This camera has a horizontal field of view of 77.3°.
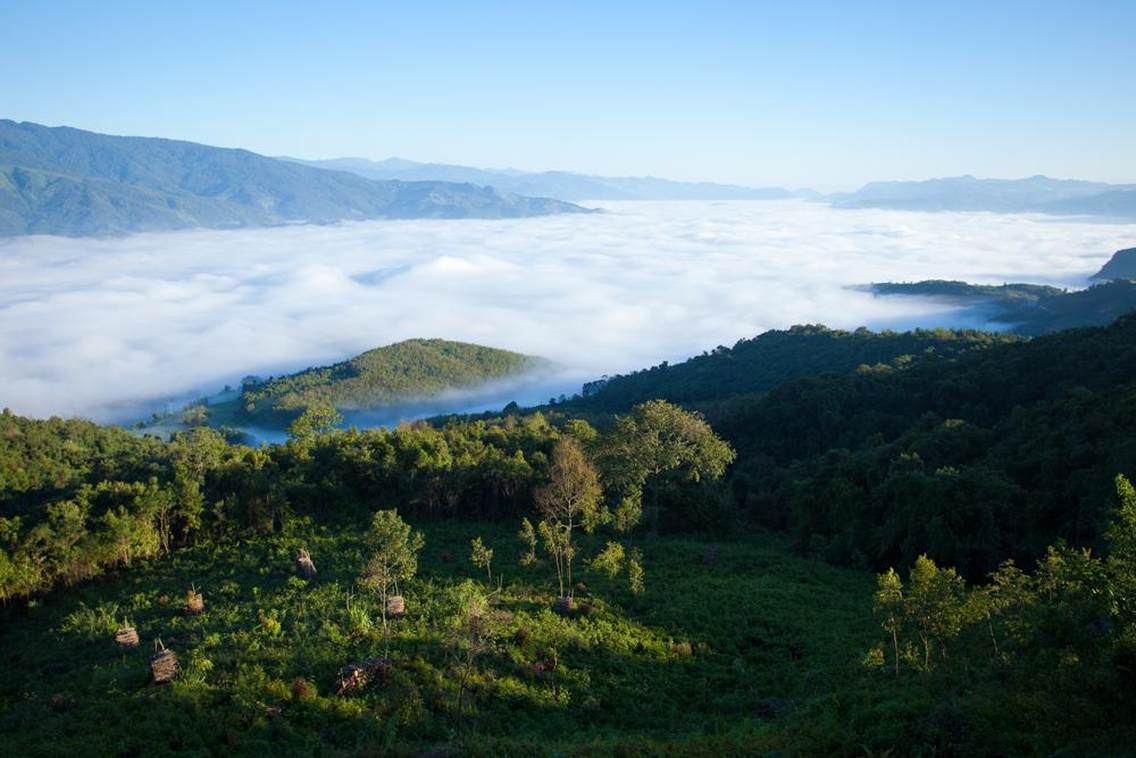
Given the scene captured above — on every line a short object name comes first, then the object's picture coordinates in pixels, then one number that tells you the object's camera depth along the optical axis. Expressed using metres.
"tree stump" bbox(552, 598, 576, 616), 26.61
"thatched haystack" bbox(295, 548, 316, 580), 30.61
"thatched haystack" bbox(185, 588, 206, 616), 27.17
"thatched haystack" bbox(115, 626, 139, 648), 24.12
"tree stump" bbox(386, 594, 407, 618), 25.16
